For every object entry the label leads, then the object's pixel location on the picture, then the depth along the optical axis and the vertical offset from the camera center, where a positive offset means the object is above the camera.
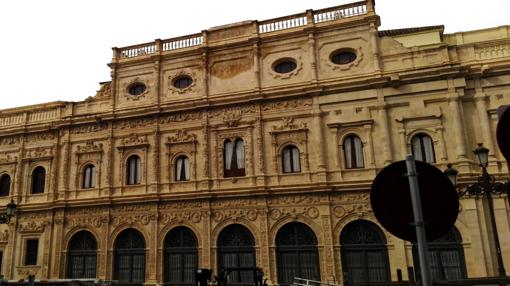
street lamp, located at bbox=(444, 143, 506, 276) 10.86 +1.57
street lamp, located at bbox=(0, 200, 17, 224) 16.95 +2.07
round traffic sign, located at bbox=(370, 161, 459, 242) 3.44 +0.37
